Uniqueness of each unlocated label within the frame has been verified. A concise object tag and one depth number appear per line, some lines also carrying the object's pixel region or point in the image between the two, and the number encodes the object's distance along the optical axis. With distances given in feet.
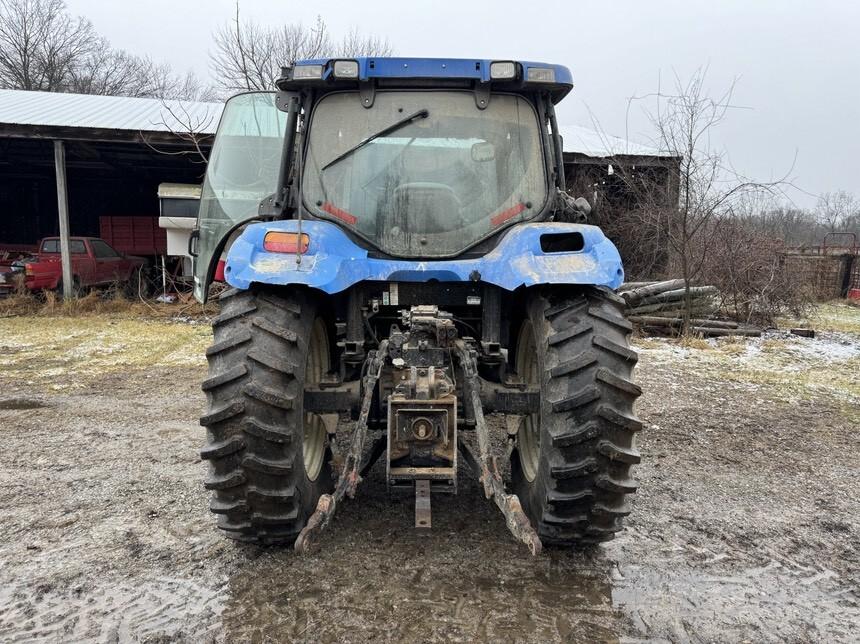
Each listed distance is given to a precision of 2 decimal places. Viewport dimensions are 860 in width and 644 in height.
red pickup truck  44.50
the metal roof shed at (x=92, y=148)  42.57
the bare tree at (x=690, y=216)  33.96
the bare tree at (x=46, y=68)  113.70
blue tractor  8.93
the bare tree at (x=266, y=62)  71.05
